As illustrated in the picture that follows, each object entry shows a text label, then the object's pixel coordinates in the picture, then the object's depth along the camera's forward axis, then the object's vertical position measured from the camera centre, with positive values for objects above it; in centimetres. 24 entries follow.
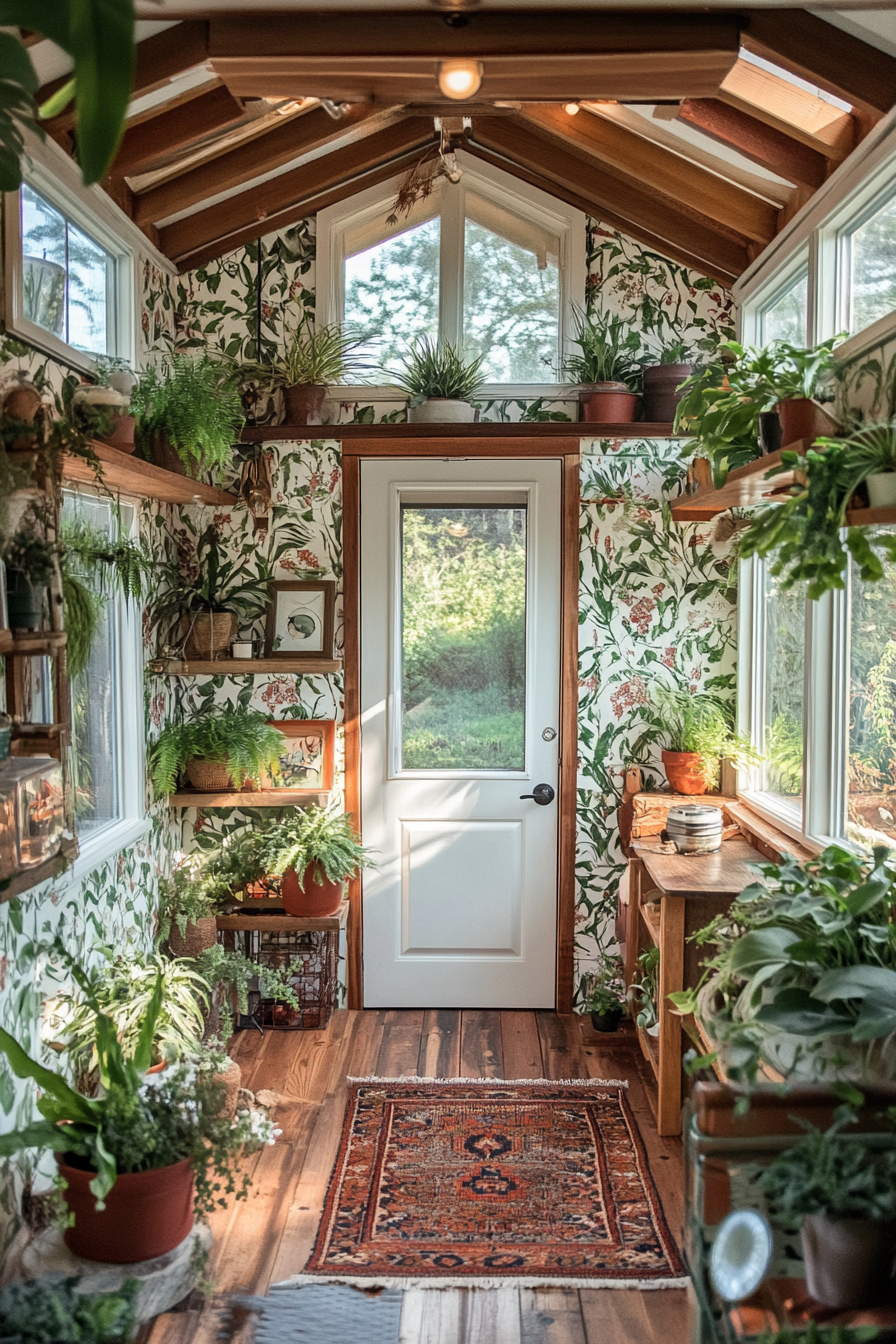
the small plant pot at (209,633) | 416 -1
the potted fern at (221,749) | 405 -44
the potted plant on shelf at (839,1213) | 162 -86
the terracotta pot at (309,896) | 413 -101
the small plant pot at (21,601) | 248 +7
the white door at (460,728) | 434 -39
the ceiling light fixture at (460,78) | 279 +142
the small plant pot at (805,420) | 259 +50
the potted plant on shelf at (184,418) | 349 +68
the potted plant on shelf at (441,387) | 422 +95
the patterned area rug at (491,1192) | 272 -157
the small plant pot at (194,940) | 404 -114
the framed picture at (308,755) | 436 -50
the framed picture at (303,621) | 432 +4
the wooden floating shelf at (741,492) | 271 +41
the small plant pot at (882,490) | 217 +28
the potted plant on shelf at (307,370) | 423 +102
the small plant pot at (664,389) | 422 +93
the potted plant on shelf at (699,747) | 415 -44
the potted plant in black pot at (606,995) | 412 -140
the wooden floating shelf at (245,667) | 404 -14
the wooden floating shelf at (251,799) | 413 -64
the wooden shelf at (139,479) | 298 +47
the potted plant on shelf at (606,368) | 420 +102
